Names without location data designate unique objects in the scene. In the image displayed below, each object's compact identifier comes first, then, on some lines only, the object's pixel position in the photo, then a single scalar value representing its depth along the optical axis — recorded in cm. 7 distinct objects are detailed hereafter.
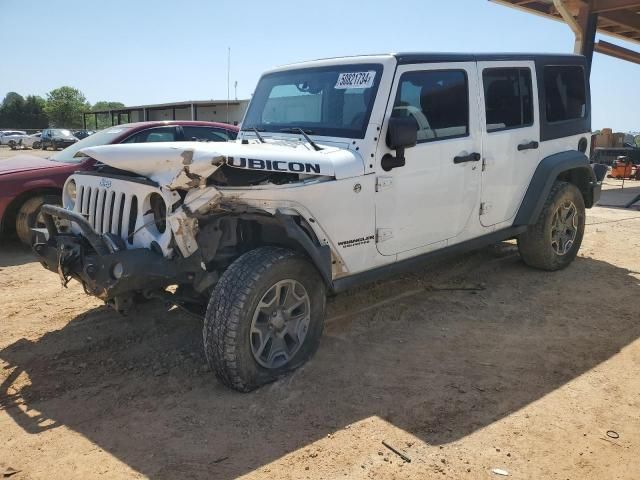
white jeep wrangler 314
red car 627
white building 2566
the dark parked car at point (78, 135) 3209
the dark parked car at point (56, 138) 3388
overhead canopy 1166
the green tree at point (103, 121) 4690
